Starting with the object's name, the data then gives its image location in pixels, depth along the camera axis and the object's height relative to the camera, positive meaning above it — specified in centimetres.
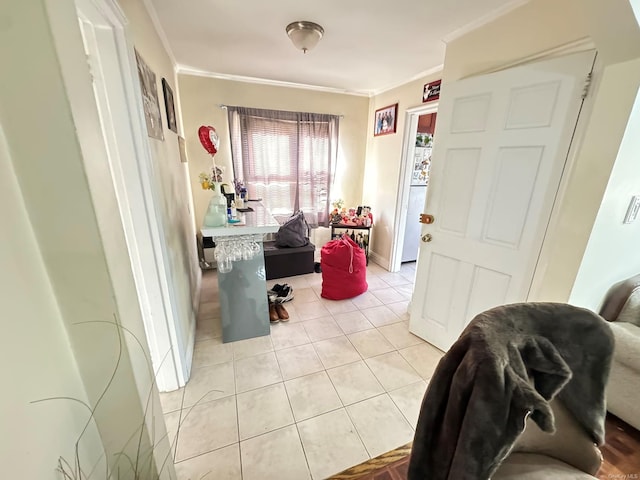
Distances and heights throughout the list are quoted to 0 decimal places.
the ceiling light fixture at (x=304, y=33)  168 +89
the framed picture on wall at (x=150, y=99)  129 +36
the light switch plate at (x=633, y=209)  131 -15
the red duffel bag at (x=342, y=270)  264 -99
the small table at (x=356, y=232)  353 -82
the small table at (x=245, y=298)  195 -98
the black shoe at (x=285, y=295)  254 -123
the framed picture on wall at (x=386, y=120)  303 +63
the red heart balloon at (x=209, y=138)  177 +20
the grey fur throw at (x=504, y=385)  61 -53
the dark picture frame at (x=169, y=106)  186 +46
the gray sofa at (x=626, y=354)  129 -86
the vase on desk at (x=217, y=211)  168 -28
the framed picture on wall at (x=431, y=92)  238 +76
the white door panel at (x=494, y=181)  129 -4
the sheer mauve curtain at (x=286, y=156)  305 +17
